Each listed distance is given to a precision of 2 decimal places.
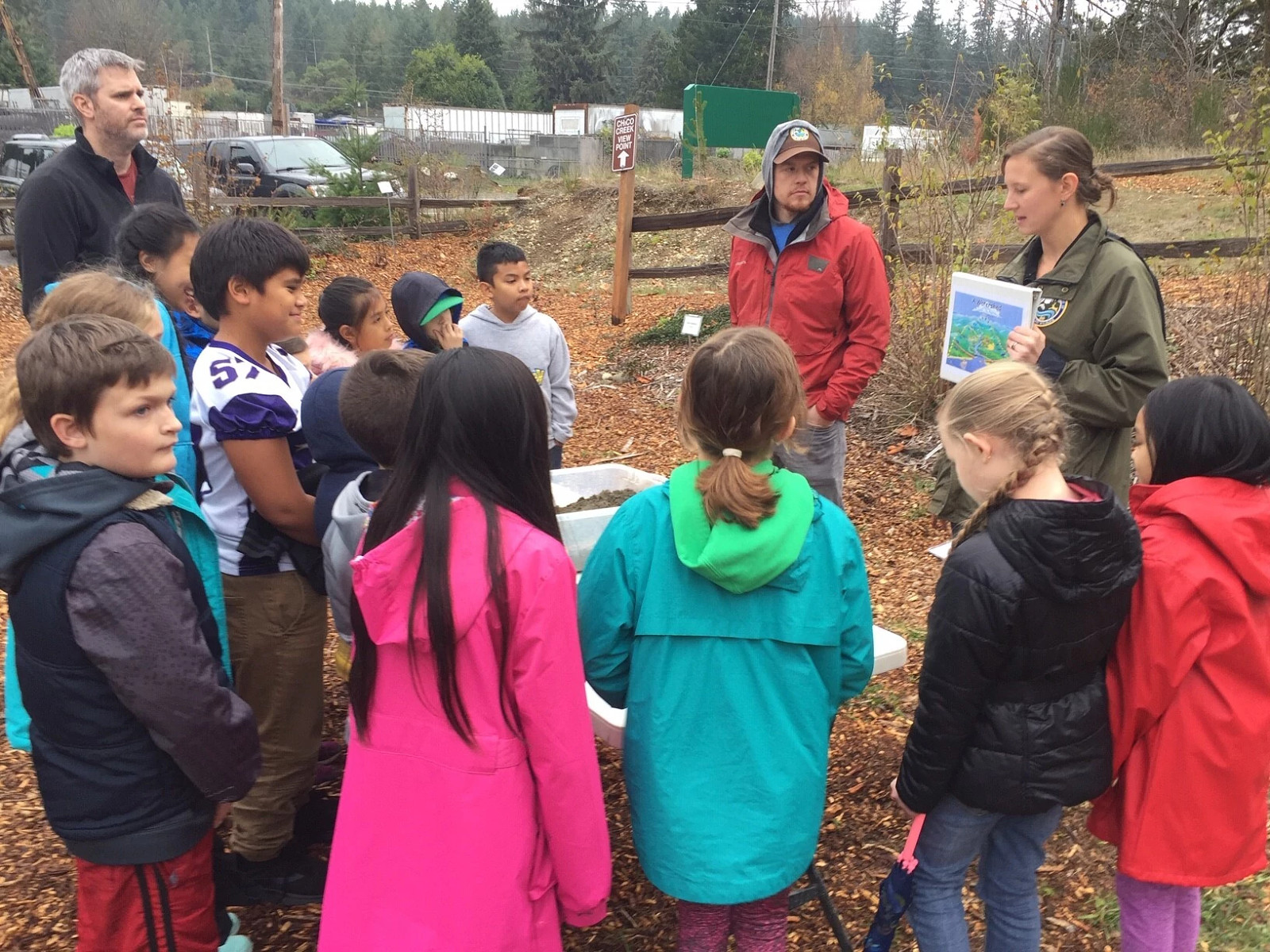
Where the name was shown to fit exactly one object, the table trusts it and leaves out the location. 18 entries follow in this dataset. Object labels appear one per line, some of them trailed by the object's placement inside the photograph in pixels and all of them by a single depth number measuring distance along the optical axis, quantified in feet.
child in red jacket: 6.06
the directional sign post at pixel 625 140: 32.65
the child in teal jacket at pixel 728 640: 5.92
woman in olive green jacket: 8.58
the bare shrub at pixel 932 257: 20.22
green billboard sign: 62.75
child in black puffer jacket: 5.87
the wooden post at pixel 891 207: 22.64
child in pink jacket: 5.11
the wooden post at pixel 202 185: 40.52
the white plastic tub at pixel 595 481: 10.81
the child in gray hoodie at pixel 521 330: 12.55
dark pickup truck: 49.55
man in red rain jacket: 12.05
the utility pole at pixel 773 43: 114.11
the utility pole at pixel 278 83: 73.26
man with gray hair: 11.13
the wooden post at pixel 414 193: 50.78
